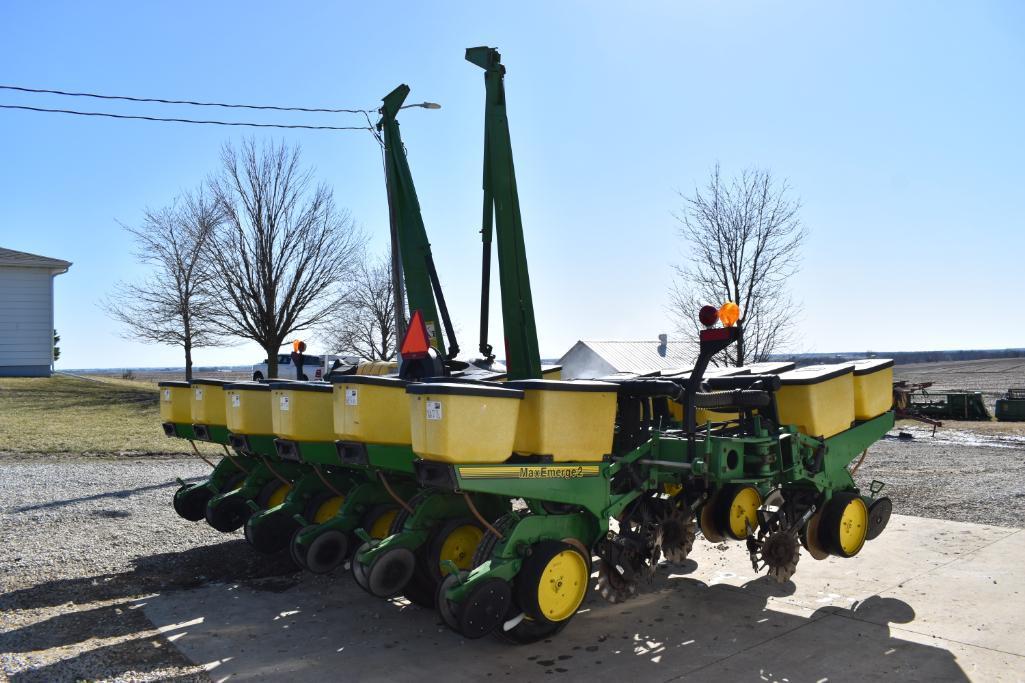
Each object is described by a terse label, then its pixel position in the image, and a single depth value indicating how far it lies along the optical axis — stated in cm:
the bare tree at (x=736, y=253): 1758
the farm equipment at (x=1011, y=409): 2078
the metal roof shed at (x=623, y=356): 2291
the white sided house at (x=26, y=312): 2772
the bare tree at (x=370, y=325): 3041
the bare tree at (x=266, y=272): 2438
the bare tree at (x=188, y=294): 2482
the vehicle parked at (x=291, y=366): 2981
